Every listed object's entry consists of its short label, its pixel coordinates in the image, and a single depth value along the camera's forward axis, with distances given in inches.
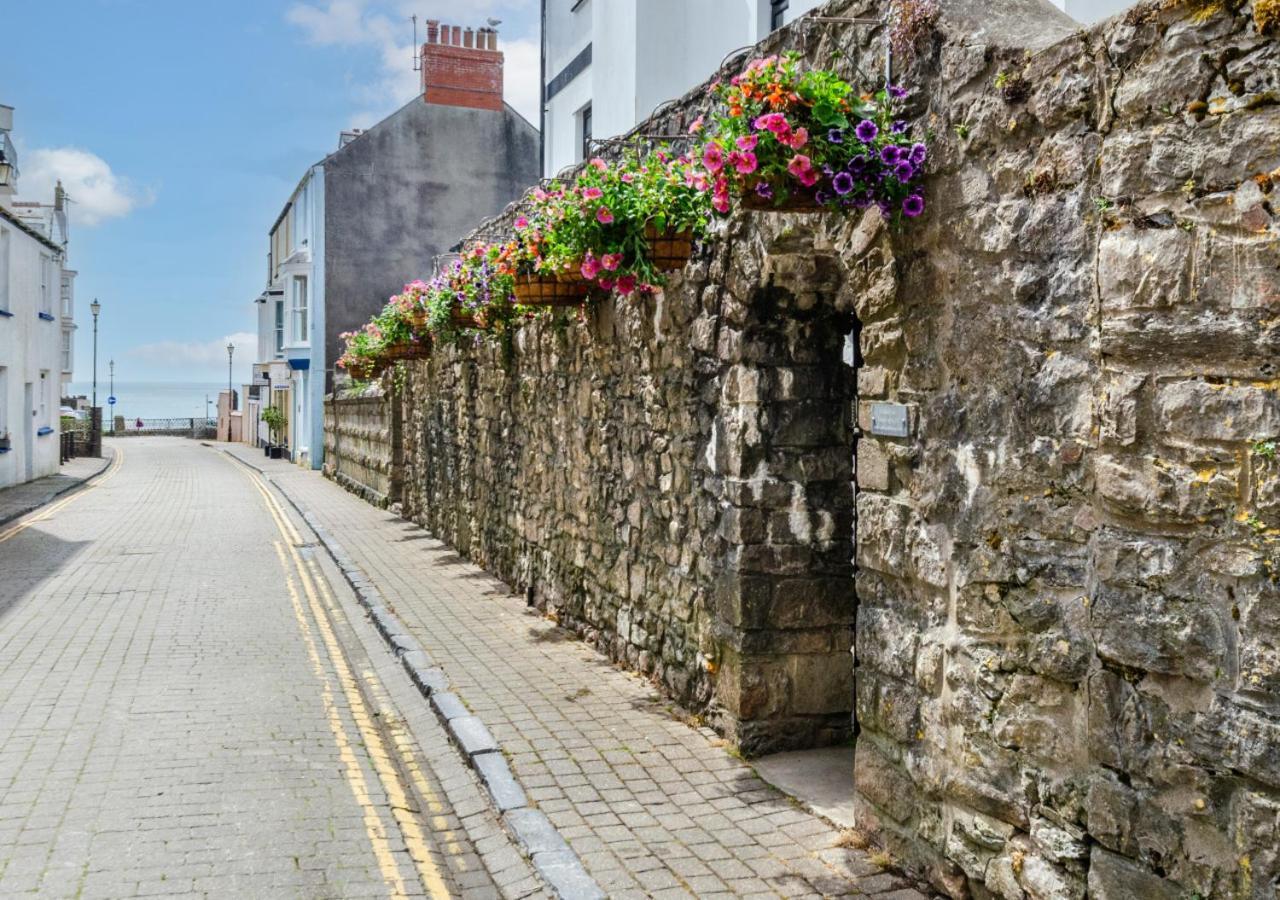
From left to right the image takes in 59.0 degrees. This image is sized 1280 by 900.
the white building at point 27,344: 976.3
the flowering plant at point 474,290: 405.4
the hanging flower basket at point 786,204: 189.6
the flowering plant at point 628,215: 266.4
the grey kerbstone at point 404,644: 365.1
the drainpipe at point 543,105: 846.5
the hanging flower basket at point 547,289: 325.7
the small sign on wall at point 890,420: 188.2
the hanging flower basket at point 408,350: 658.2
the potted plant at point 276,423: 1711.4
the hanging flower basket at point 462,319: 482.7
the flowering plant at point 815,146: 180.2
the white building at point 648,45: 558.5
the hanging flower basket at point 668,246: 266.7
